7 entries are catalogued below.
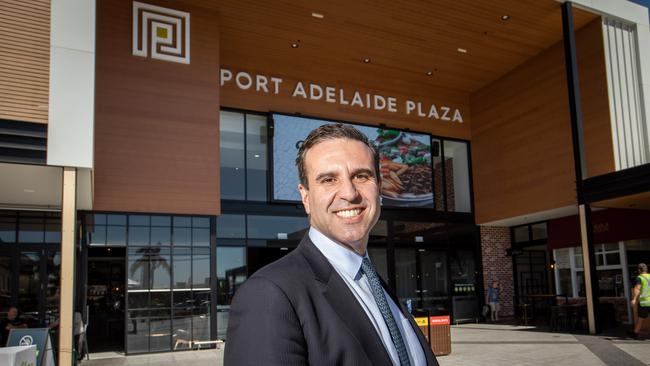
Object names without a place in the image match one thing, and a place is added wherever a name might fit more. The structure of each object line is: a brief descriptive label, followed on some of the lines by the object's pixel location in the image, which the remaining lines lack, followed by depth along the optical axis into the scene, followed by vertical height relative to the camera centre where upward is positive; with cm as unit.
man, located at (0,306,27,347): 931 -88
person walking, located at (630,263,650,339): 1067 -83
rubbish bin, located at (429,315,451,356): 934 -125
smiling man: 98 -6
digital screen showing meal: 1412 +277
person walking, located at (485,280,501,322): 1642 -123
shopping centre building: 1101 +252
